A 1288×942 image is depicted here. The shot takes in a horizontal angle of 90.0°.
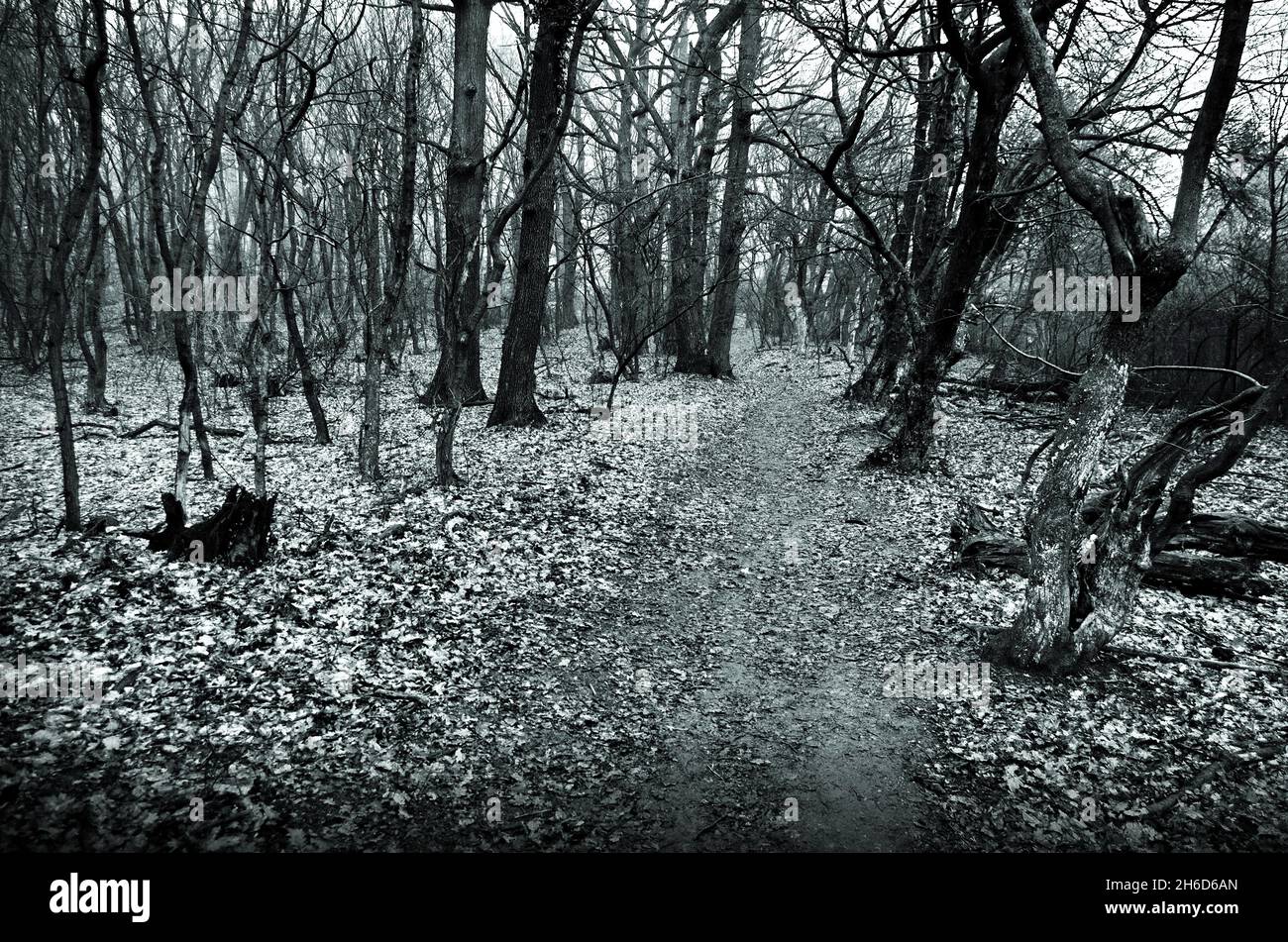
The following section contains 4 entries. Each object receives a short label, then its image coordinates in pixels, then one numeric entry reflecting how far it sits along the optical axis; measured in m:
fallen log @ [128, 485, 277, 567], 5.21
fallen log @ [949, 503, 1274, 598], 5.82
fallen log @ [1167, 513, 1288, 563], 6.30
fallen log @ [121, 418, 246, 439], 10.05
